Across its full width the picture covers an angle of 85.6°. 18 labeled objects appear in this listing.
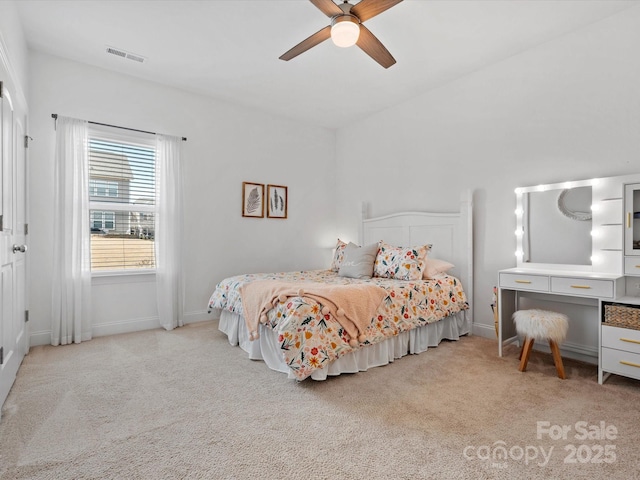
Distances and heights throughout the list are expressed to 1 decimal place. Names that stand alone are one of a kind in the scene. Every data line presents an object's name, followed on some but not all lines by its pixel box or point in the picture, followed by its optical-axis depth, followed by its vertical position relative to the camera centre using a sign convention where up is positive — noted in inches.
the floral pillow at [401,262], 136.0 -10.1
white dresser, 89.7 -29.1
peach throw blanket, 99.2 -19.1
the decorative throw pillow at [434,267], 140.3 -12.1
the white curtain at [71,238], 130.7 -0.2
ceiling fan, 86.1 +57.0
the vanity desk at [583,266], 94.7 -9.1
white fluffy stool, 98.5 -26.6
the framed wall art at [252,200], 179.9 +20.2
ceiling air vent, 127.5 +69.3
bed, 93.7 -23.6
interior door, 84.4 -0.2
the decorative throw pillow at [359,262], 146.5 -10.5
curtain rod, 131.0 +46.5
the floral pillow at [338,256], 168.4 -9.1
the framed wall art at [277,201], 189.0 +20.5
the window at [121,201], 143.6 +16.0
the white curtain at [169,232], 153.1 +2.5
